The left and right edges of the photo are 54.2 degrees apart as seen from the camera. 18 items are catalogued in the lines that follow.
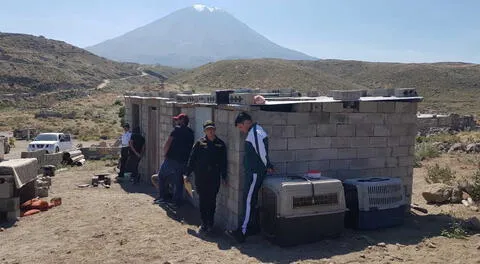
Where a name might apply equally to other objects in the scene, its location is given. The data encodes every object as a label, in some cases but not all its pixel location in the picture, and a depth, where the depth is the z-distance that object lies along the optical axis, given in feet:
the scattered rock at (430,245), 21.72
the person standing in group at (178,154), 28.96
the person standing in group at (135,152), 40.37
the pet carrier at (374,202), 23.77
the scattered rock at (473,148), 56.11
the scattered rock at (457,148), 57.90
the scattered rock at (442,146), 60.41
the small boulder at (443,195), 30.14
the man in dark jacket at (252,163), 22.16
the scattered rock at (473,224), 23.79
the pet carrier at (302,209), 21.02
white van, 66.23
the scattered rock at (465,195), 30.55
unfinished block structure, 24.00
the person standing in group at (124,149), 41.45
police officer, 23.63
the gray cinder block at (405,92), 27.40
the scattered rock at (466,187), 30.28
